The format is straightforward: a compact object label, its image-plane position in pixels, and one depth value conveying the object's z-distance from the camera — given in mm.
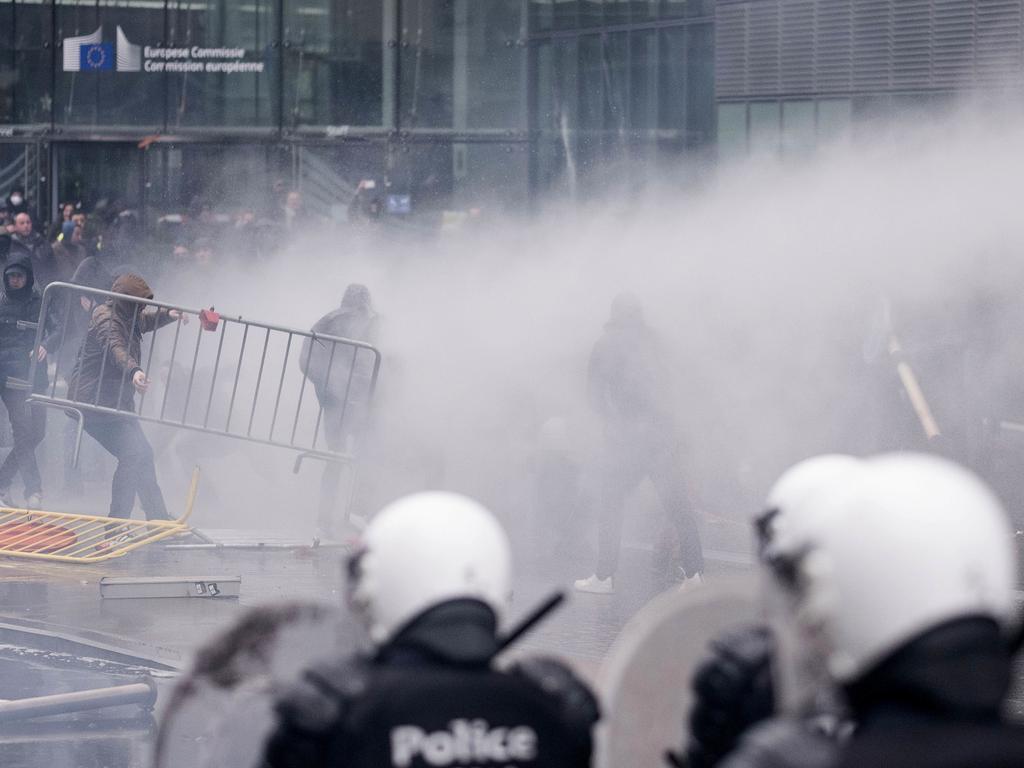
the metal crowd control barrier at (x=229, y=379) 18634
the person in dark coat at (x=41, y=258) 31177
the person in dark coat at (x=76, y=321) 21949
